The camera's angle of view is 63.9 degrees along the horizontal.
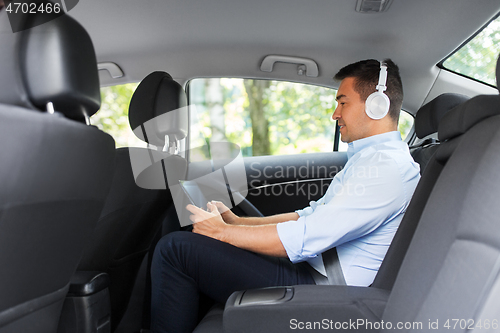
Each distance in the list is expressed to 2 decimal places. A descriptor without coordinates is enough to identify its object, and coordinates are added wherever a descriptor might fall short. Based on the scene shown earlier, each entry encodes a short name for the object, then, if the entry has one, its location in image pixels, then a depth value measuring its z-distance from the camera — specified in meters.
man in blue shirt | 1.19
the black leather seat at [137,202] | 1.36
